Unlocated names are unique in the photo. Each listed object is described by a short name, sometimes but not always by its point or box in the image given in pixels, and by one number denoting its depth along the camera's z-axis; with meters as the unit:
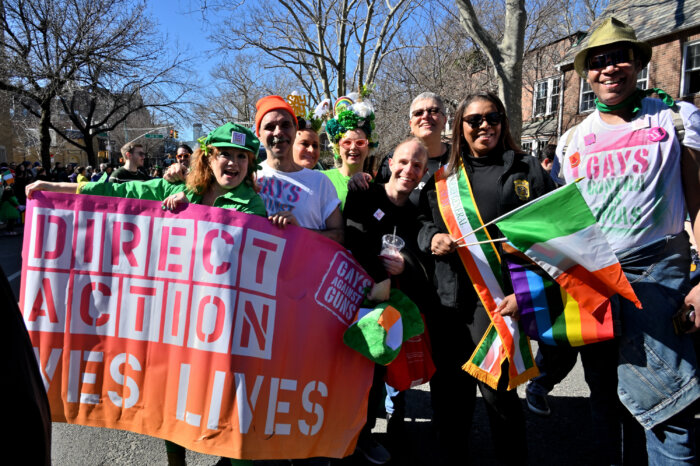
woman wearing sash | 2.36
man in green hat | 2.09
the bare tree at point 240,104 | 38.78
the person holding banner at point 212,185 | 2.41
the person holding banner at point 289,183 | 2.61
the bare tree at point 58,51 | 15.38
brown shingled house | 14.97
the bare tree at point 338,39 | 18.97
